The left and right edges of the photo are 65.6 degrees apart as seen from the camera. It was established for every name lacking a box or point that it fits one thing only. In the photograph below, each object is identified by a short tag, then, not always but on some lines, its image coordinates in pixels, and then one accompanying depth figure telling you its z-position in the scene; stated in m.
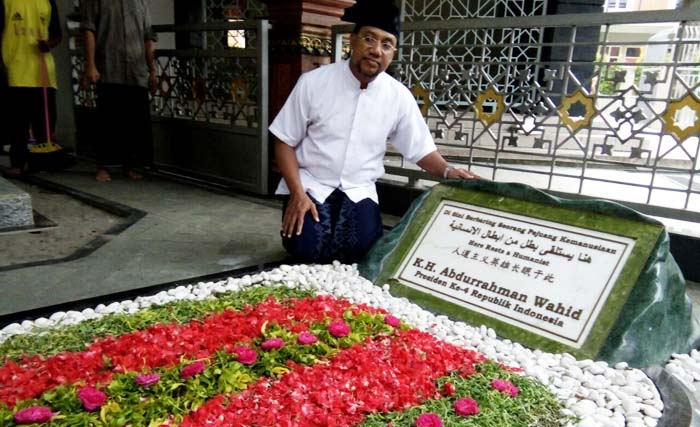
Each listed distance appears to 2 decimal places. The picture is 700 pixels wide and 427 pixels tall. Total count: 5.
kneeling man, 2.65
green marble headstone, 1.92
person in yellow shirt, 4.29
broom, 5.04
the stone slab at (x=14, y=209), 3.29
